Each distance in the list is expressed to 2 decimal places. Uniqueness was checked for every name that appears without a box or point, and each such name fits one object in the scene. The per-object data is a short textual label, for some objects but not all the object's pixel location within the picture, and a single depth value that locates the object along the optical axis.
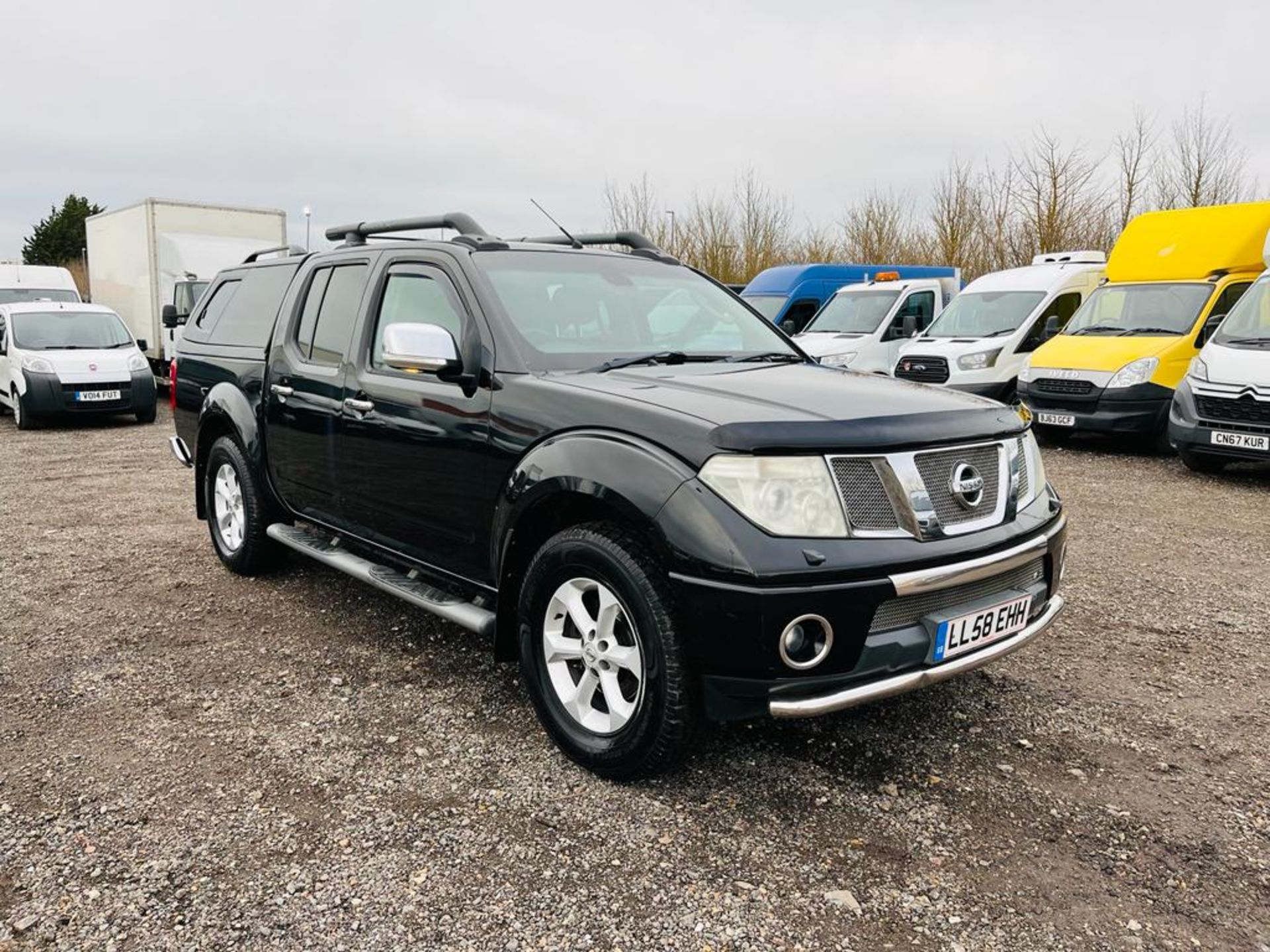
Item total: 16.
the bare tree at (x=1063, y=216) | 24.33
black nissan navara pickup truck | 2.77
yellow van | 10.20
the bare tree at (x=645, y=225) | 31.59
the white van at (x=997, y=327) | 12.37
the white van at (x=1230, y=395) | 8.27
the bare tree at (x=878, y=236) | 28.75
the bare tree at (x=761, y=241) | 30.91
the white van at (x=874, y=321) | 14.10
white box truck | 16.92
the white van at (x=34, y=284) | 17.86
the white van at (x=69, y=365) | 12.46
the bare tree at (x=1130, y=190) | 23.78
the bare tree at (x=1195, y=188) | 22.48
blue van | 17.69
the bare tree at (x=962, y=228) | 26.77
